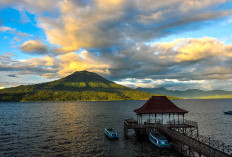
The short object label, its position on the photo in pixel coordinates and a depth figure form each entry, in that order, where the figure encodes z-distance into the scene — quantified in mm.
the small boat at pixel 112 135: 50406
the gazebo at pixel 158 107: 50938
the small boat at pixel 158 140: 41816
